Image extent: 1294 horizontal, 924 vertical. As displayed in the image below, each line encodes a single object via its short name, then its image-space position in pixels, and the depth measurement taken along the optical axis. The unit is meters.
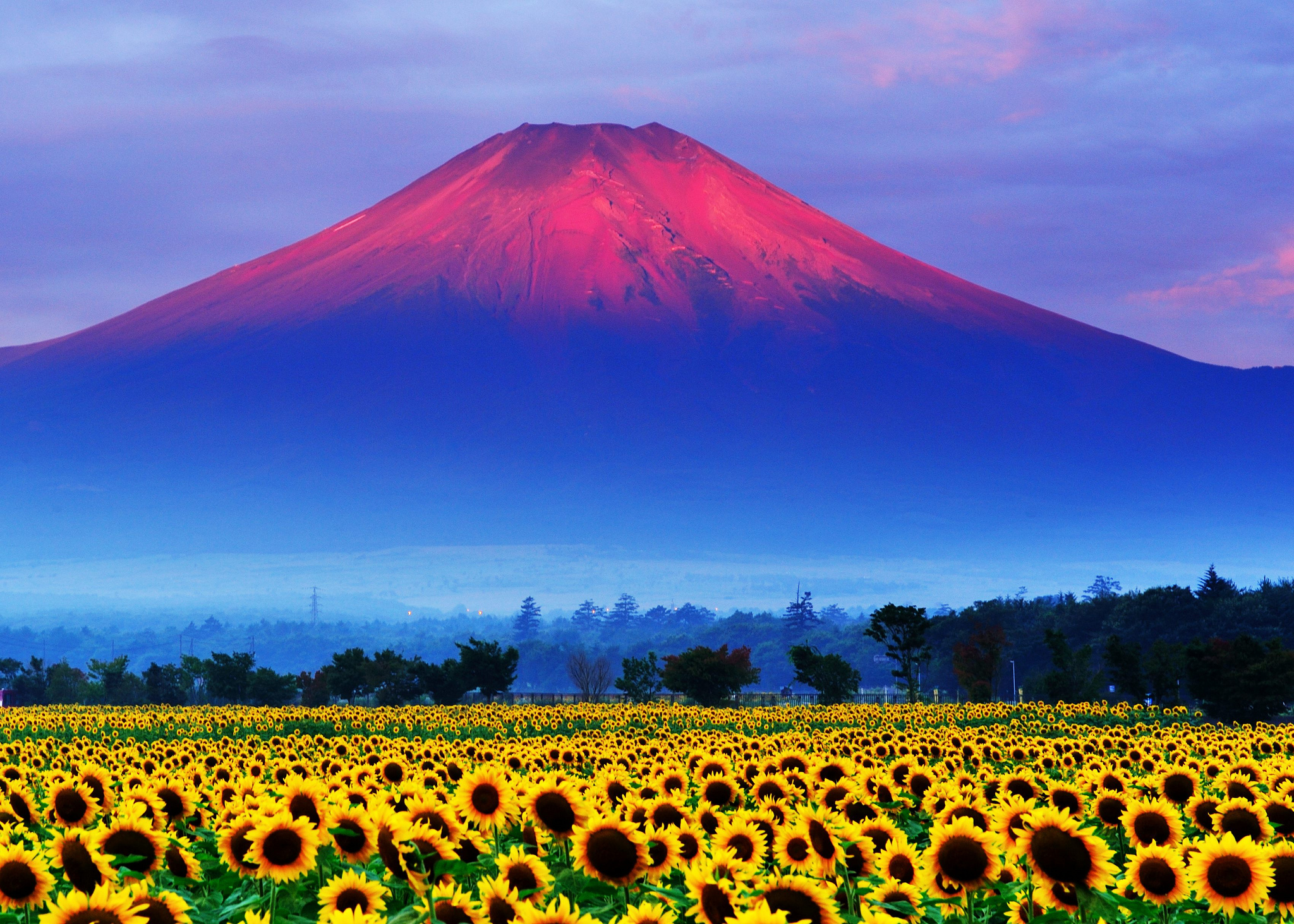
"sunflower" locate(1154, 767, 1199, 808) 24.94
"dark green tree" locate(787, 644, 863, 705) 141.62
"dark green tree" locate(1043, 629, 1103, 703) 131.25
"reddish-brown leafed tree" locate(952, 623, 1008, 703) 149.12
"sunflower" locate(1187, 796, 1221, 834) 22.92
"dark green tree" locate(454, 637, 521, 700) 157.25
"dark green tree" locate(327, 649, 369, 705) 164.75
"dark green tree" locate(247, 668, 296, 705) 172.87
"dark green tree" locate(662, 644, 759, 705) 145.00
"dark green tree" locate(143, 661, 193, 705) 177.25
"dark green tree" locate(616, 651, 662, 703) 152.50
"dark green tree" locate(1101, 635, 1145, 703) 129.37
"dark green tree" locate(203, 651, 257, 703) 172.87
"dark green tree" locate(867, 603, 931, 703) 133.87
